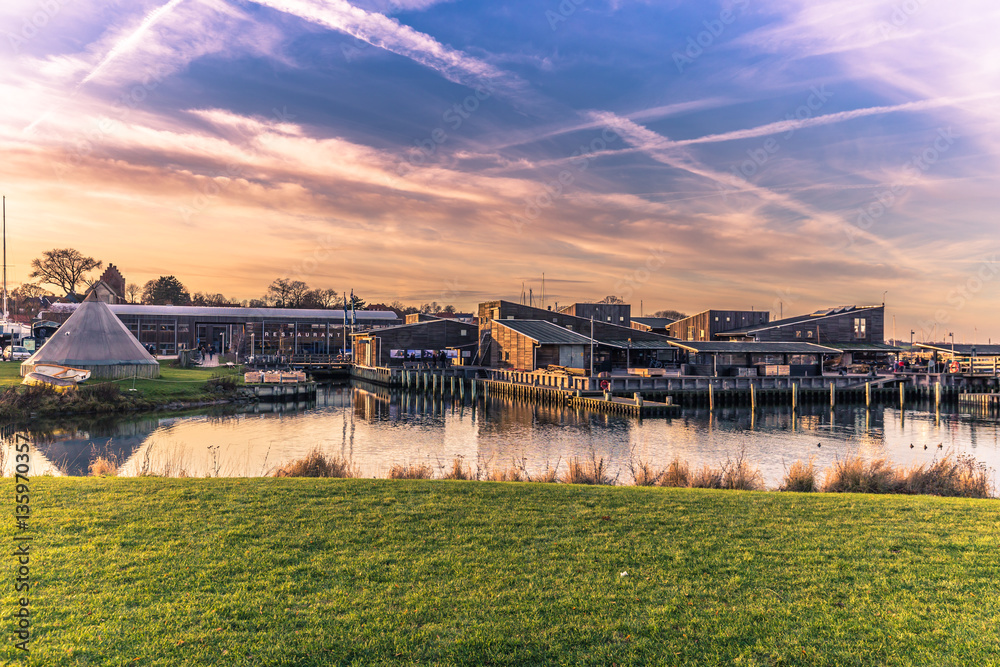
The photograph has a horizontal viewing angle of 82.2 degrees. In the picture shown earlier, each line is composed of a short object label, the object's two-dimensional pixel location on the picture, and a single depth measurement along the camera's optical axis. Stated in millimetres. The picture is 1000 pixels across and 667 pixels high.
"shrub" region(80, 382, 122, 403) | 36219
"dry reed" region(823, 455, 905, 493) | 13843
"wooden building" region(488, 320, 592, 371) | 62031
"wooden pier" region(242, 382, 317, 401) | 49188
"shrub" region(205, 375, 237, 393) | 45944
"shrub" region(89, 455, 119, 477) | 14645
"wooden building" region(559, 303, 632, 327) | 84250
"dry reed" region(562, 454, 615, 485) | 14539
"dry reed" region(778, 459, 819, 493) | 14328
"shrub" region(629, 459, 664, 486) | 14766
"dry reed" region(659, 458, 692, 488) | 14469
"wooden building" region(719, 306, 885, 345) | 71375
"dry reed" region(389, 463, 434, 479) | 14688
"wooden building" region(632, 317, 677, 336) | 88988
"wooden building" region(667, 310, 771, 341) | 78562
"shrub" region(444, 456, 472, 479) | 15172
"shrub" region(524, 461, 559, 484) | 14539
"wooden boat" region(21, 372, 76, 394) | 35594
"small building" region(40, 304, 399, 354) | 94250
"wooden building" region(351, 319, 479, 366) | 75188
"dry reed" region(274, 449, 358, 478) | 14855
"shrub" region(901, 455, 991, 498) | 13633
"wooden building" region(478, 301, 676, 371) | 70125
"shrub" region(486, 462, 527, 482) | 14937
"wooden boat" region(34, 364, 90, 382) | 37312
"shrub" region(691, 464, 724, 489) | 14281
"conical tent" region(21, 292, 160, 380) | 41469
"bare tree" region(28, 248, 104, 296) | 99625
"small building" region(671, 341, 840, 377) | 60500
